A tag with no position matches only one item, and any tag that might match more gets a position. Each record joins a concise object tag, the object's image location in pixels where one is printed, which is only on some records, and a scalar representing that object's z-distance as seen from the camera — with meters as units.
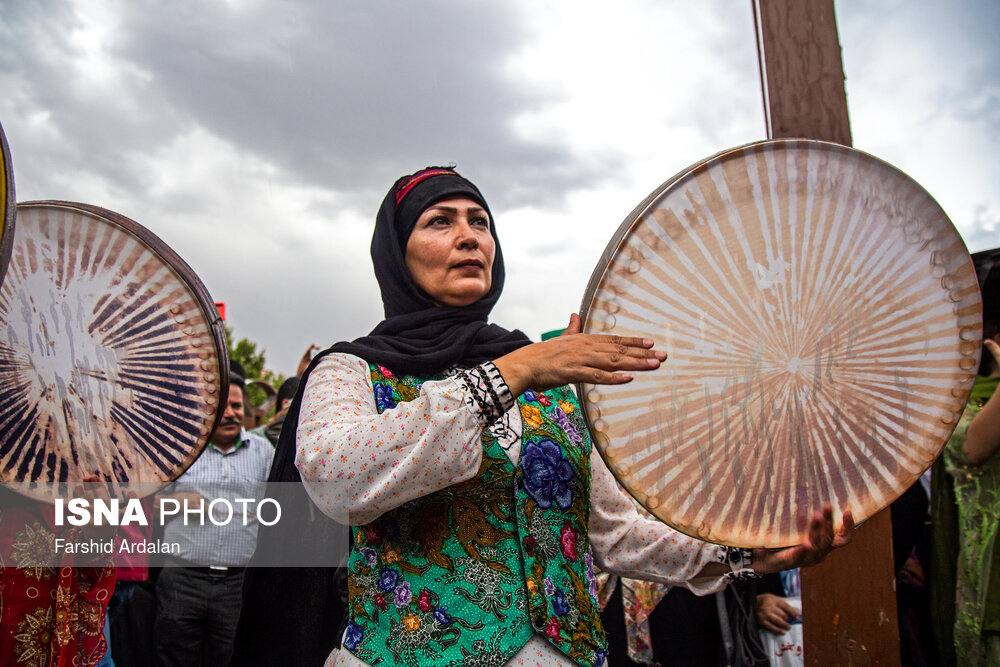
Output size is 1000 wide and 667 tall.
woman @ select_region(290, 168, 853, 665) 1.20
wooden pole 2.01
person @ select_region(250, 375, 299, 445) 4.28
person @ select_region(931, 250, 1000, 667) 2.38
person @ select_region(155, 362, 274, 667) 3.63
